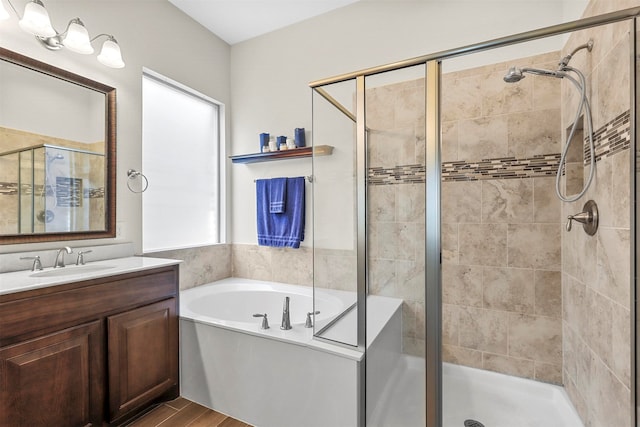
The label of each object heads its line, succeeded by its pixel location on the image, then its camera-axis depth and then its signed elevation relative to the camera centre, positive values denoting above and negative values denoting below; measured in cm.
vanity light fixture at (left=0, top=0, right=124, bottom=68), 150 +100
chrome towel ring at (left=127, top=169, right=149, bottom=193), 213 +29
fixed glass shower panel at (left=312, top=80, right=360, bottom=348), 159 -2
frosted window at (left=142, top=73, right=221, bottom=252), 237 +44
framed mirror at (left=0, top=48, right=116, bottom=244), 157 +37
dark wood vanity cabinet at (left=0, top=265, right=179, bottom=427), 122 -66
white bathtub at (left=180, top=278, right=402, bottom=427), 145 -83
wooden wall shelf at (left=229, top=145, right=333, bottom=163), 249 +53
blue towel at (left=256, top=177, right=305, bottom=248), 258 -3
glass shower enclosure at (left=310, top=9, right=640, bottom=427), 121 -10
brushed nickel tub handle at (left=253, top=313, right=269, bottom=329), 171 -64
